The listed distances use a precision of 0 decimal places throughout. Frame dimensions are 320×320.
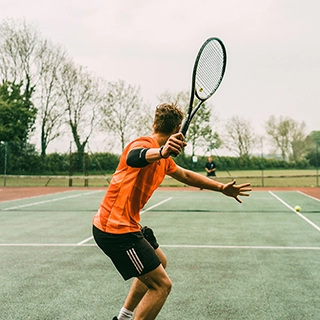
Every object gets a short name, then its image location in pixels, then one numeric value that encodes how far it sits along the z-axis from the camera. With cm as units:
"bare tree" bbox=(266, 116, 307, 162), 5325
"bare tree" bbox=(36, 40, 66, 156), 3553
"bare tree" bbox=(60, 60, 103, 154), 3478
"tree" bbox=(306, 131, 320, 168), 2815
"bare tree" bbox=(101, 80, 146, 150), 3394
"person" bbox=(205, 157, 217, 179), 2022
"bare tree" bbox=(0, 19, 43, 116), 3525
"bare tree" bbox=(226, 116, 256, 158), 3123
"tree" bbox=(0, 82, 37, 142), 2731
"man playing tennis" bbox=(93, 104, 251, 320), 279
